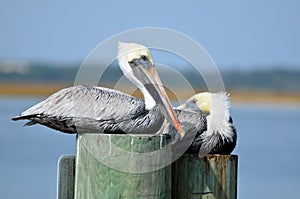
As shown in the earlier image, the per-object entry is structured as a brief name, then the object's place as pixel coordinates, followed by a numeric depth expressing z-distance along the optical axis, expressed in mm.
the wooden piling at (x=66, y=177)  9531
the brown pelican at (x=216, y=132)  12297
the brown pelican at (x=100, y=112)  11328
